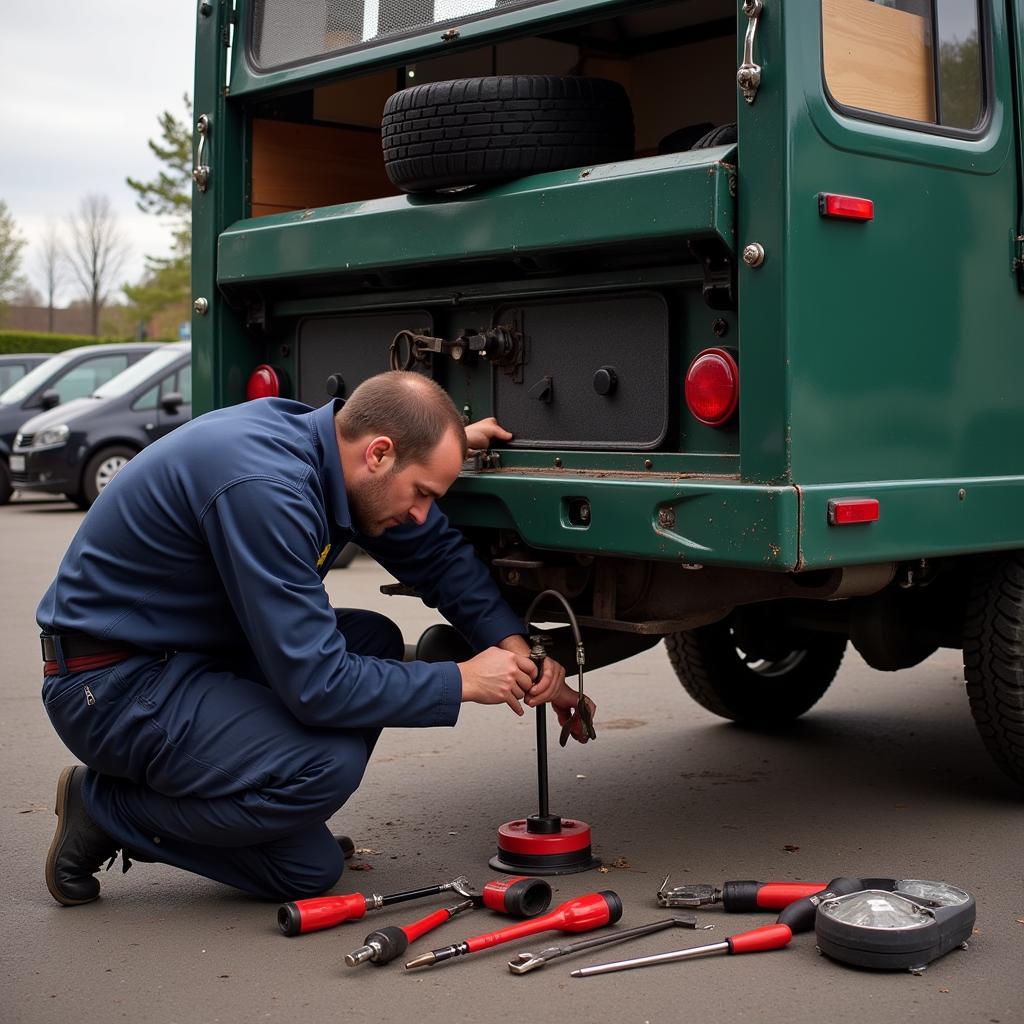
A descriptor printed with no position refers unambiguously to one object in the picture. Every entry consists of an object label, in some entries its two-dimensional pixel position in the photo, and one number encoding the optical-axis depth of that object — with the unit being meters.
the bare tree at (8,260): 51.09
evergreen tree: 38.84
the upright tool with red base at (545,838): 3.55
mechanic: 3.15
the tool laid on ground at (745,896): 3.21
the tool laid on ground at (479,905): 2.92
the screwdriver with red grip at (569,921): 2.96
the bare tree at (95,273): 55.09
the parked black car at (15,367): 16.77
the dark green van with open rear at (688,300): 3.21
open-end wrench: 2.89
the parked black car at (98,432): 13.16
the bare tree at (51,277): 56.69
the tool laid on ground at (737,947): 2.91
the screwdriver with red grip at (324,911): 3.11
